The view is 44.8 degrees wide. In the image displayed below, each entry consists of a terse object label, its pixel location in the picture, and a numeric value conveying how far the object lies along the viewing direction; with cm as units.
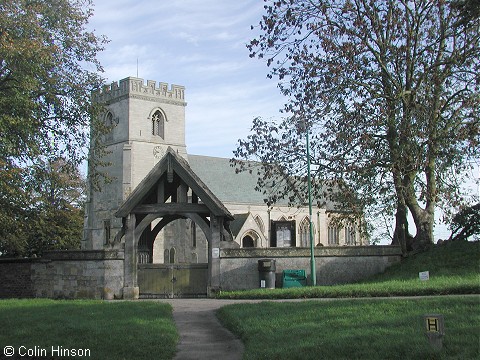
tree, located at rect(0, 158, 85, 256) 2231
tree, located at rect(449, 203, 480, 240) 2044
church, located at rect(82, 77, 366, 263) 5497
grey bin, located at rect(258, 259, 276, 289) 1942
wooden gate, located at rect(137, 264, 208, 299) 1997
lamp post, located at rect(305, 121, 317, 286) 1947
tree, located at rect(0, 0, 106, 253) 1925
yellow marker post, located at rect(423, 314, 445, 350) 710
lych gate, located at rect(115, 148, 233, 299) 1984
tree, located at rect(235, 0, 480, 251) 1850
